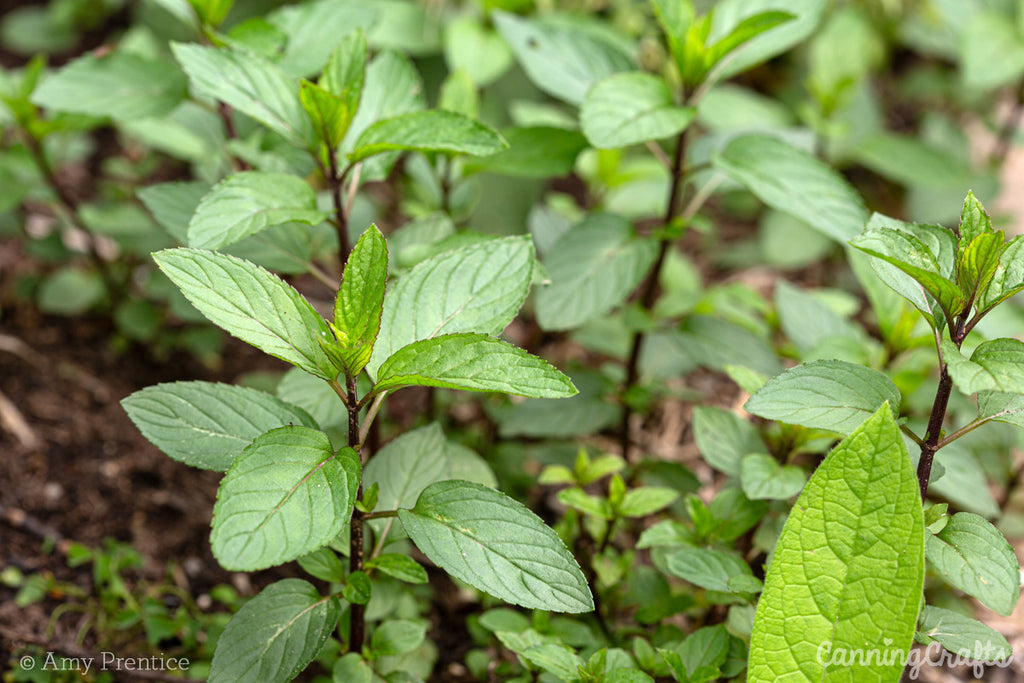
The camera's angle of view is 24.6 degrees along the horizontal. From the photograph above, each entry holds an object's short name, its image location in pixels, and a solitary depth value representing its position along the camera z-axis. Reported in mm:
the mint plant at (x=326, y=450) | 555
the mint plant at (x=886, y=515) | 570
